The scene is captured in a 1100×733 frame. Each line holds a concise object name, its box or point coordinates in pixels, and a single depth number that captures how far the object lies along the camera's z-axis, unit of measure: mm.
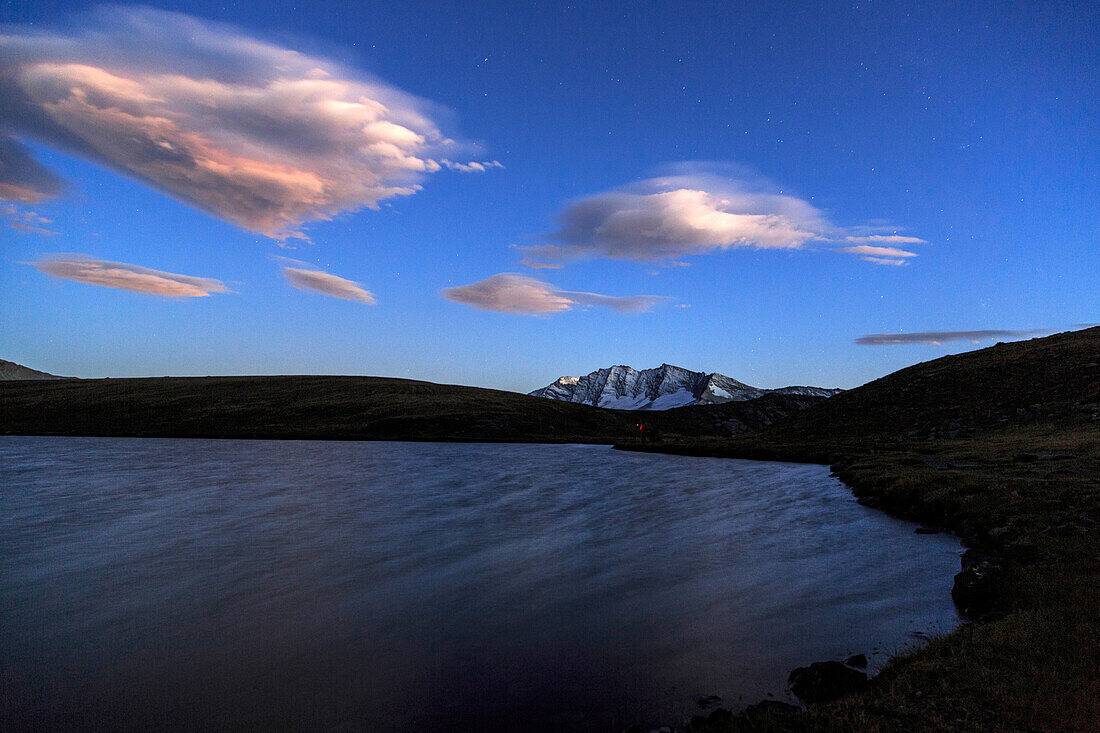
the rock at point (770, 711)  9586
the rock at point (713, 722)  9526
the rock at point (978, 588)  15551
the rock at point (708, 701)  11336
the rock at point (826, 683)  11000
